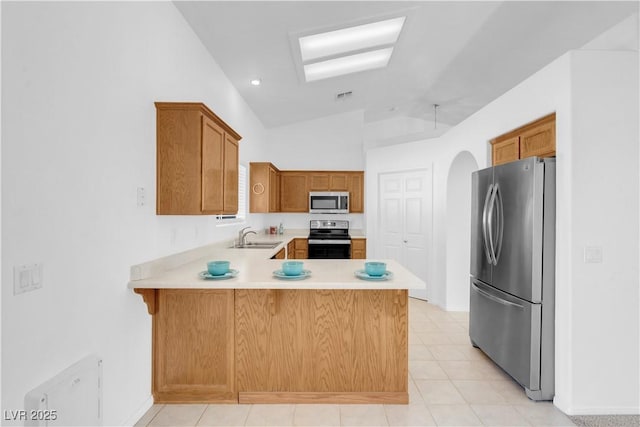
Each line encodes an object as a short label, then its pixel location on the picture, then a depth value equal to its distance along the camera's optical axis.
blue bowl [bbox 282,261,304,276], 2.21
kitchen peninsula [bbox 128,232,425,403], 2.38
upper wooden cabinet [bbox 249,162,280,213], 5.31
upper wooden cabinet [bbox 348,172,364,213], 6.41
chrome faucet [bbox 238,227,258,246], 4.31
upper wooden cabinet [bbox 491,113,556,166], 2.54
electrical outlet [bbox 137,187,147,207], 2.20
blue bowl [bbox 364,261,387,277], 2.21
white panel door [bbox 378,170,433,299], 5.10
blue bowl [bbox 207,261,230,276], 2.24
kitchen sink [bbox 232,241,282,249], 4.29
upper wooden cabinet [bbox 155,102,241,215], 2.38
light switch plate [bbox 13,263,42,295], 1.33
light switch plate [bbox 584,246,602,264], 2.33
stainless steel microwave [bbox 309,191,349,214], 6.21
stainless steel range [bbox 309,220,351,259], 5.74
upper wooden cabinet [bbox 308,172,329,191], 6.41
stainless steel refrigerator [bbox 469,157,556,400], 2.46
